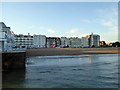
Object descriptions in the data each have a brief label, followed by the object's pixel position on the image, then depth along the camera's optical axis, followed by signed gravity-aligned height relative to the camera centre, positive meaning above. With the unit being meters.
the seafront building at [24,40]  160.00 +5.66
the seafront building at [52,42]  189.00 +3.97
